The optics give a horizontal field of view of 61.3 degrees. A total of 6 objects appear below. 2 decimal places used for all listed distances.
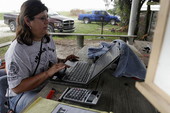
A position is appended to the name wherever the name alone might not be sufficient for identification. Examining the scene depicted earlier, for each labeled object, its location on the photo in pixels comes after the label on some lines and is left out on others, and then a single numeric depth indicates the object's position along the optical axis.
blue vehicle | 8.54
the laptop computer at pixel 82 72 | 0.94
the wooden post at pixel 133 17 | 4.17
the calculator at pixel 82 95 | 0.73
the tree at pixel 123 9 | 6.91
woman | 0.99
